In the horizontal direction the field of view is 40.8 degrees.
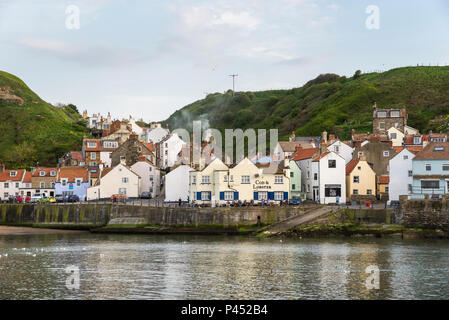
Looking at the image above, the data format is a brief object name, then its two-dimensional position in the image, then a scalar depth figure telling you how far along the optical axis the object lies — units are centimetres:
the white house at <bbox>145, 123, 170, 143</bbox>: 12662
